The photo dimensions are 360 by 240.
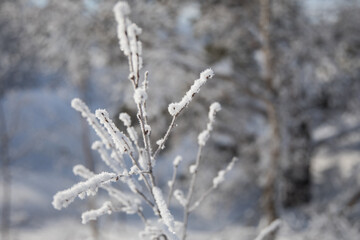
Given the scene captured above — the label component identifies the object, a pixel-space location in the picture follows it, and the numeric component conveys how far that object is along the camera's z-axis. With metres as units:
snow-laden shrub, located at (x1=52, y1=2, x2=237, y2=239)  0.82
